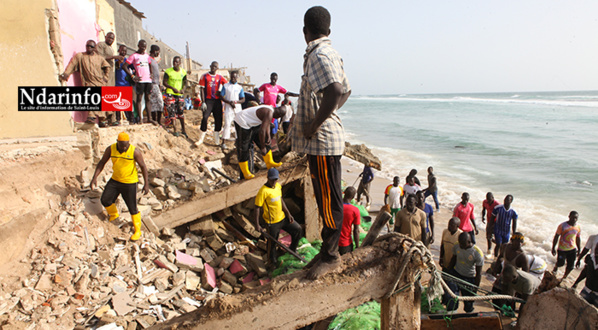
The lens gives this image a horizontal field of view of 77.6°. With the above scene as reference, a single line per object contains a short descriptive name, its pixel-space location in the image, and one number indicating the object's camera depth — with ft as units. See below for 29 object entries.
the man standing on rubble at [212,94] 30.63
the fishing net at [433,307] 16.07
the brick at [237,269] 20.95
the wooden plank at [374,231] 10.03
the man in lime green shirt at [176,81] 31.65
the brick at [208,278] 19.24
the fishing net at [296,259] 20.47
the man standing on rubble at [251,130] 22.44
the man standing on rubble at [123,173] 18.56
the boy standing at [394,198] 29.04
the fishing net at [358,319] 13.10
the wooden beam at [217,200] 21.47
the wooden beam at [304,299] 8.90
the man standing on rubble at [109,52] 27.86
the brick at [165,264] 18.70
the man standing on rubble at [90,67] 23.77
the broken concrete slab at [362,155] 30.63
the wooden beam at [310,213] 24.61
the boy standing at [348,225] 18.61
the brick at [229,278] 20.34
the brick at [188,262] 19.51
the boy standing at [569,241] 22.75
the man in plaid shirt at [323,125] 8.28
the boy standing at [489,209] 26.71
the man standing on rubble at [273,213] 20.76
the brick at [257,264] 21.17
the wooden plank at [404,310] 9.07
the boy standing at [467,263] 17.53
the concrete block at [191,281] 18.52
